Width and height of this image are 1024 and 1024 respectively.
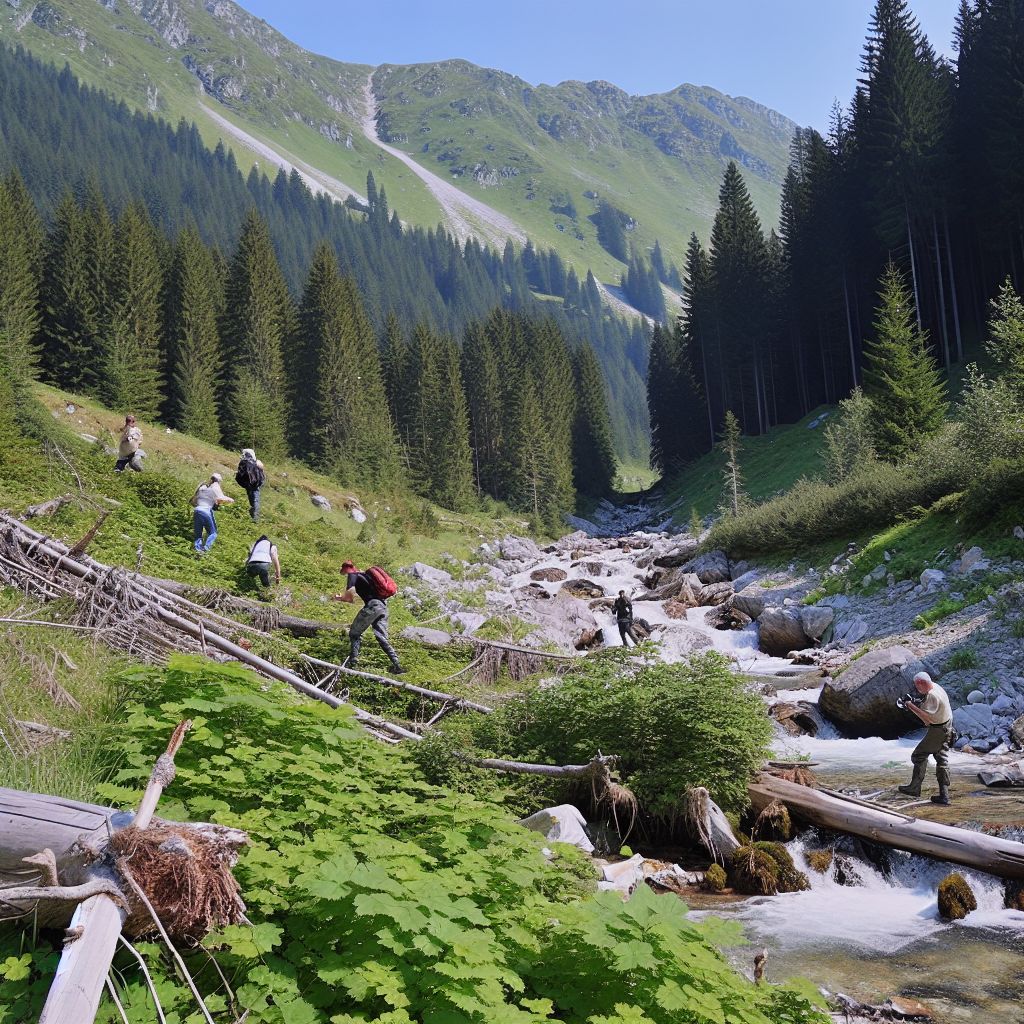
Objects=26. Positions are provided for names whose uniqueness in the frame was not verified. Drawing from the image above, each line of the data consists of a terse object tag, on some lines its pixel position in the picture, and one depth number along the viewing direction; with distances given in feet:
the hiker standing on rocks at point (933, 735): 36.60
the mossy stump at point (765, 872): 29.84
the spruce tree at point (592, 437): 272.72
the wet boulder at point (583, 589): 111.34
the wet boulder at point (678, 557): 125.89
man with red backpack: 40.42
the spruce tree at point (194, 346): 149.48
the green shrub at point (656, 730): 32.37
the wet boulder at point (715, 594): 96.32
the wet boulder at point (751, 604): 87.35
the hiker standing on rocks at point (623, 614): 73.77
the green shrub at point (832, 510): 84.69
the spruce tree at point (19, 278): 130.00
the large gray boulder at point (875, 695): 51.01
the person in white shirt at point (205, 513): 54.49
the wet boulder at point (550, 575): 123.65
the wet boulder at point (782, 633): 76.94
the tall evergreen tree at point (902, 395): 112.27
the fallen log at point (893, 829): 28.78
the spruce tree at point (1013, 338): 80.33
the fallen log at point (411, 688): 37.04
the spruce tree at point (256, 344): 146.20
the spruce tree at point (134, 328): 141.28
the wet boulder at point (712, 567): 108.58
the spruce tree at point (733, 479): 135.20
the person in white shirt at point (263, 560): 51.34
